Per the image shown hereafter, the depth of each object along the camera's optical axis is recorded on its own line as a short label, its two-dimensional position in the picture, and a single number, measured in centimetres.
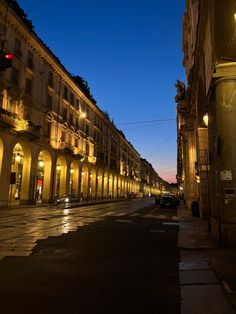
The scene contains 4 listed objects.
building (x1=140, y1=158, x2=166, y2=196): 13725
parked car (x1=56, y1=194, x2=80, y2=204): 3748
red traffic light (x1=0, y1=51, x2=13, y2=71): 1151
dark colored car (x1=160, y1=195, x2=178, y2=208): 3799
